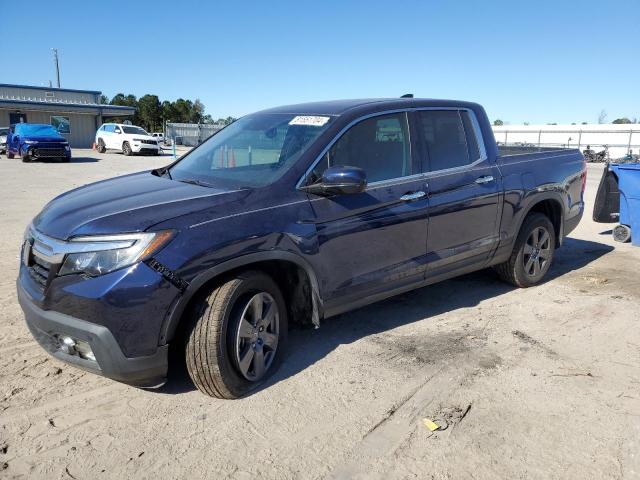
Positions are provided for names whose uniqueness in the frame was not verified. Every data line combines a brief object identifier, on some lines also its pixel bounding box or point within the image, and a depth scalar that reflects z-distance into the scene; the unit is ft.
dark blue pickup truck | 9.21
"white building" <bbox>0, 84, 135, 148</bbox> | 117.29
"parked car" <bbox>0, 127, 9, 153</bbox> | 91.01
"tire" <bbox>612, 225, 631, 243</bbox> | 24.94
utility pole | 226.58
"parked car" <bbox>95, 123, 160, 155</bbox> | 93.76
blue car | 73.77
